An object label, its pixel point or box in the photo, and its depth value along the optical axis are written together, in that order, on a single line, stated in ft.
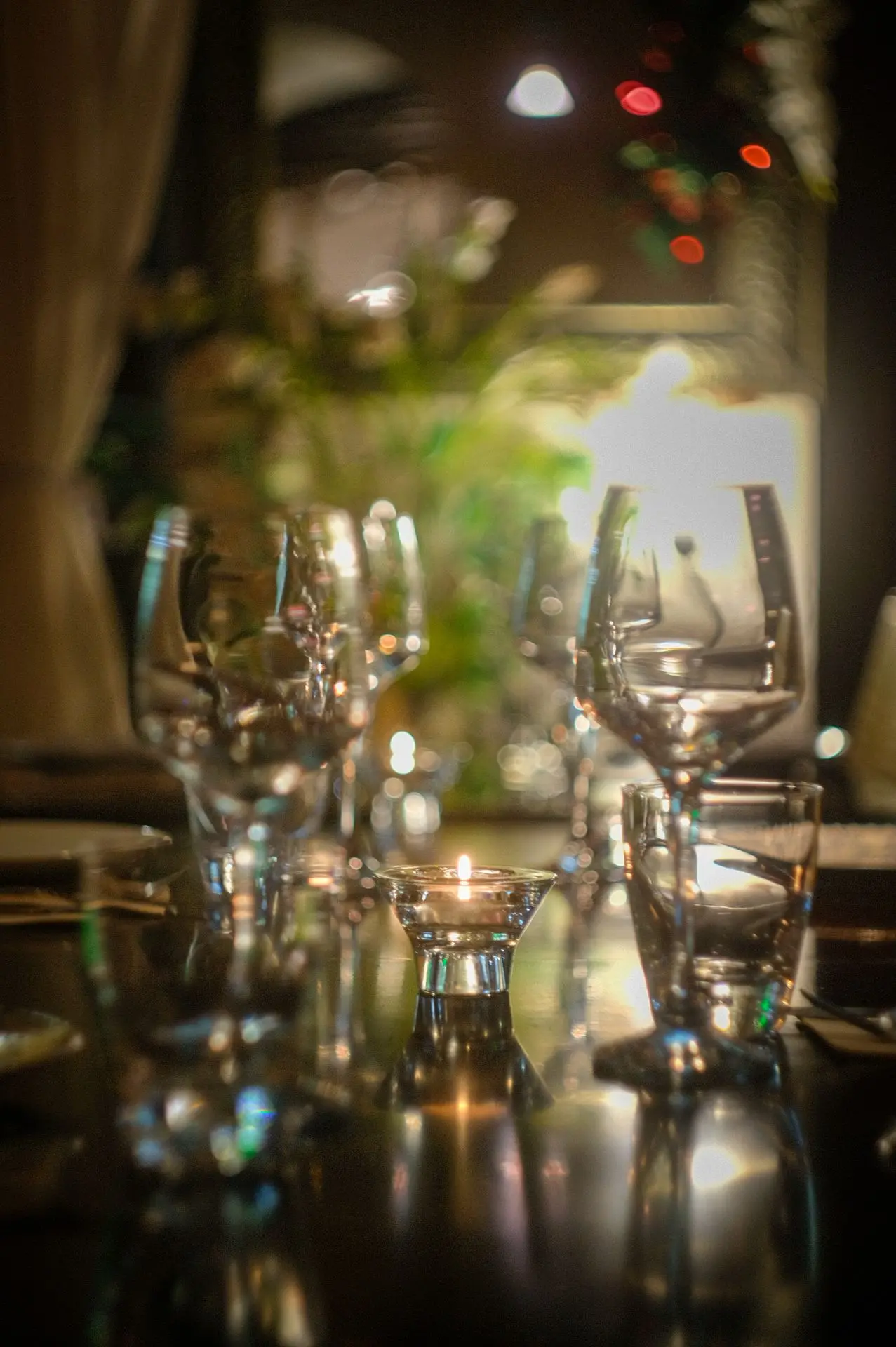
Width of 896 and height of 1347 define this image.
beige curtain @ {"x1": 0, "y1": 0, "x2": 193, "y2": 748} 10.65
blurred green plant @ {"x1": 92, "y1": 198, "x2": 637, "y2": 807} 11.75
